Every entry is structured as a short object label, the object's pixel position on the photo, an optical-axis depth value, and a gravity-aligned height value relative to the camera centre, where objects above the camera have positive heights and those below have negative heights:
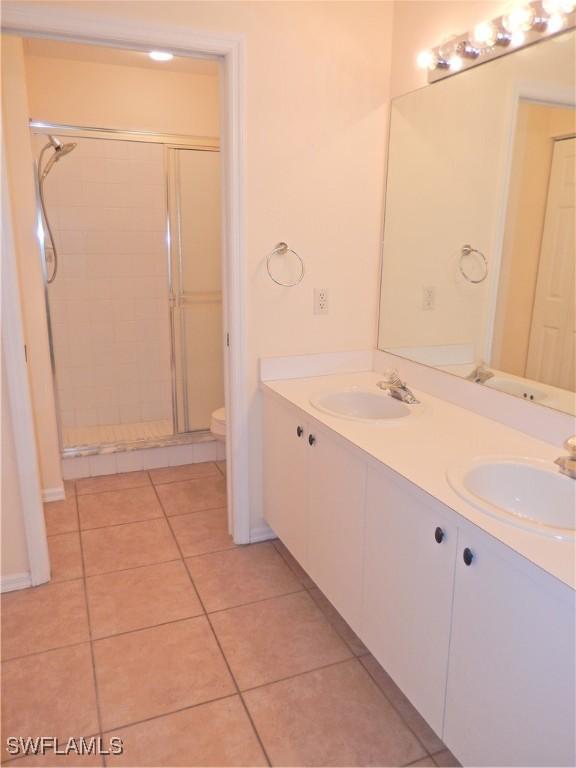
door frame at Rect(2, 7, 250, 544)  1.91 +0.42
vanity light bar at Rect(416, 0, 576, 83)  1.61 +0.70
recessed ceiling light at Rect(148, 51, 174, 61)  3.11 +1.08
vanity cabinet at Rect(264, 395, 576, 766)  1.09 -0.87
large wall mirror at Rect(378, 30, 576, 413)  1.67 +0.10
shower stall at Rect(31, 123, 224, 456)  3.56 -0.25
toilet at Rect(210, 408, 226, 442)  3.31 -1.04
